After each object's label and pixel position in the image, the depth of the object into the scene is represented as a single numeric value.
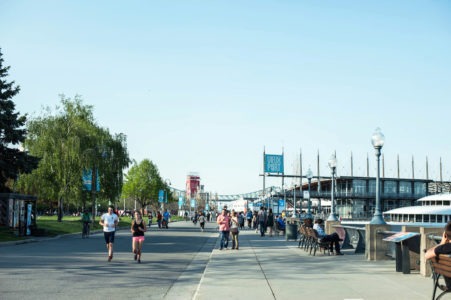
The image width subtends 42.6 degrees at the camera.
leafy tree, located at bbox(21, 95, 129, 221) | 50.19
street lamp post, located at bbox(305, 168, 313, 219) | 37.40
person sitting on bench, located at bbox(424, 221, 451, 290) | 8.09
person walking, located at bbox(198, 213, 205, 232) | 49.16
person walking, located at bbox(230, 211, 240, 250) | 24.81
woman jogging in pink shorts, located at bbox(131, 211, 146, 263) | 17.94
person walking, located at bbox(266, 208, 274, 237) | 37.72
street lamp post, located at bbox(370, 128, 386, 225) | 19.06
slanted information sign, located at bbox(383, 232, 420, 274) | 13.78
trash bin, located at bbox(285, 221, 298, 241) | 32.31
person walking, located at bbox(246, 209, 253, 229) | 57.57
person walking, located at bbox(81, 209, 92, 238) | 36.09
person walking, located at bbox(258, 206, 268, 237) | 37.78
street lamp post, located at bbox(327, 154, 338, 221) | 28.41
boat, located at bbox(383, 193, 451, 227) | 74.12
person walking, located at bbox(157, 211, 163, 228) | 53.66
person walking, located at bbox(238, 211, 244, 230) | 52.62
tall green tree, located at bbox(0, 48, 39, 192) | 39.81
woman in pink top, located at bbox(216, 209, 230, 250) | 24.52
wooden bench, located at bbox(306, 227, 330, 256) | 19.83
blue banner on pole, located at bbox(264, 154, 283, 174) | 61.00
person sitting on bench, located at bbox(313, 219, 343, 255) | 19.91
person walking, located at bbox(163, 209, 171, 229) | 54.72
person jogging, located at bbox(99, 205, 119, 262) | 18.45
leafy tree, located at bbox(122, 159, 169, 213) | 131.50
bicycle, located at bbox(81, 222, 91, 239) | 36.03
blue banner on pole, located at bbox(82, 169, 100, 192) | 45.88
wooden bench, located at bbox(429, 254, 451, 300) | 7.66
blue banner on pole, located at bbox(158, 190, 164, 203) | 98.15
